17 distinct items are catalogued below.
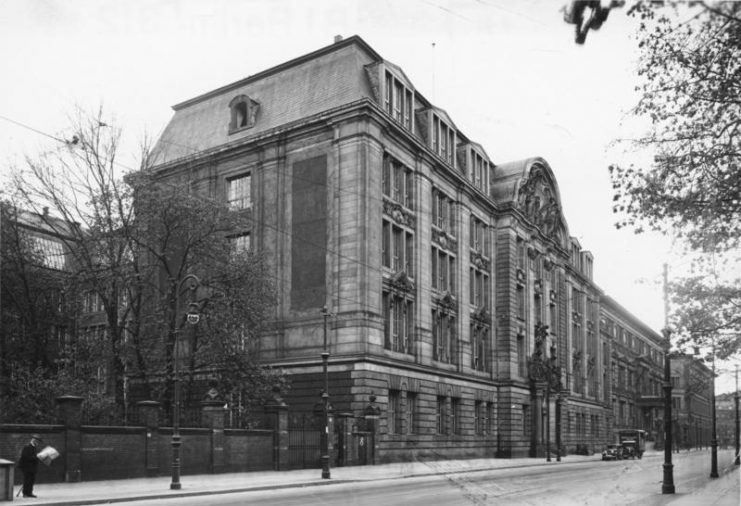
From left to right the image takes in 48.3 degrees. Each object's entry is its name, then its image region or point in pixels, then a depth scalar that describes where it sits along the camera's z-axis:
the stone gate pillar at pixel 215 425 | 30.42
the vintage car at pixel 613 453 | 61.44
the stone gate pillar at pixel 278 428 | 33.53
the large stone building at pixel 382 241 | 40.94
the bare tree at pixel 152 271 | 35.16
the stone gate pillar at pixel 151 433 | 27.98
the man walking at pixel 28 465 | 20.67
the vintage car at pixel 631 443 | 64.81
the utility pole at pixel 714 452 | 33.69
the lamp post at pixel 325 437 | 29.20
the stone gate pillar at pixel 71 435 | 25.02
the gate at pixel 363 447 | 38.12
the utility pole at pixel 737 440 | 37.56
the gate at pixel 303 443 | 34.91
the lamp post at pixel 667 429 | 23.52
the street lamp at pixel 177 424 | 23.39
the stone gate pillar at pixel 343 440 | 37.19
